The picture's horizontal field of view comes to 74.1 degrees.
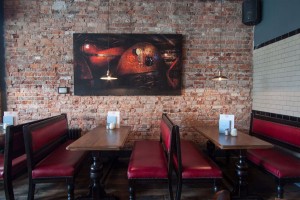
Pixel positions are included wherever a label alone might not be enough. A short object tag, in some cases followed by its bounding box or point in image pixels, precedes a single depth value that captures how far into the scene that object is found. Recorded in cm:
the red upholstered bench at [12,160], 238
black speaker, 372
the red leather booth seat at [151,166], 241
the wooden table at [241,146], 244
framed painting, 384
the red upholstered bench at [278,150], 238
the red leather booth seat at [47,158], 240
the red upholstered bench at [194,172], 242
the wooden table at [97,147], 238
